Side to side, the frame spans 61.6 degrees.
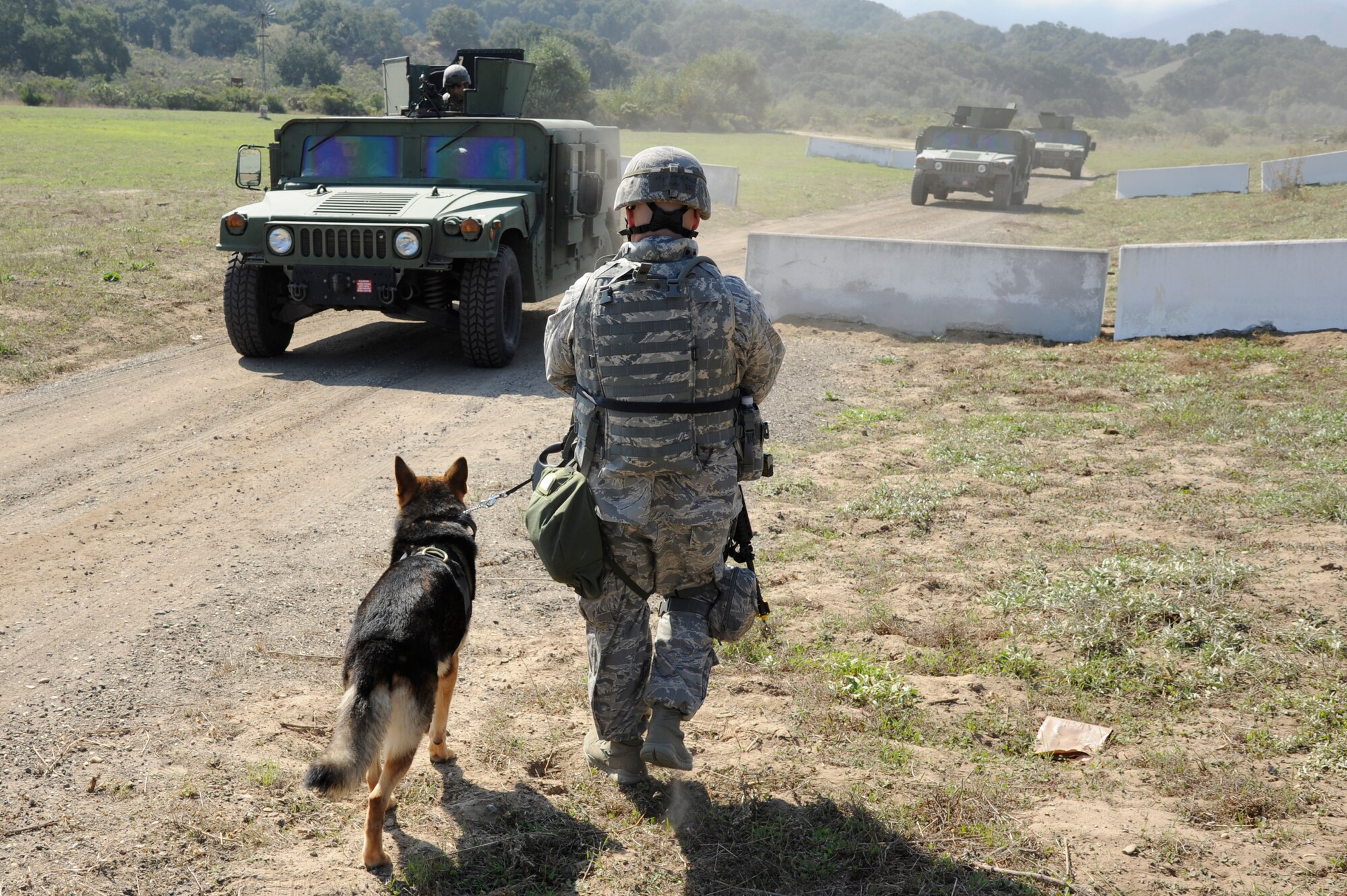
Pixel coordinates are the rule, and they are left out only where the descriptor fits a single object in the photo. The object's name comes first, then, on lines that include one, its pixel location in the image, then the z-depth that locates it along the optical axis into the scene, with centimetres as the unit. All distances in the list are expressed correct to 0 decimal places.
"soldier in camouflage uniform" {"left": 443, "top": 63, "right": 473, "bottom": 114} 962
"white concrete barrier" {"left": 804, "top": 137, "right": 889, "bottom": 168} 3325
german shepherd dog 259
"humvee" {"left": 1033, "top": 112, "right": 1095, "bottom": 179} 3159
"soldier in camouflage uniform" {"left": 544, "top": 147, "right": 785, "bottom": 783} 286
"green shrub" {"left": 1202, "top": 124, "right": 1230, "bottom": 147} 5462
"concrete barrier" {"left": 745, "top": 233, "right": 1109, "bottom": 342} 939
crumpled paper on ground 335
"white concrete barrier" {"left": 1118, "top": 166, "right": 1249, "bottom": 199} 2366
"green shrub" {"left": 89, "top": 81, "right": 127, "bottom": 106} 4553
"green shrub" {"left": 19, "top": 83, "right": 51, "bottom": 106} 4225
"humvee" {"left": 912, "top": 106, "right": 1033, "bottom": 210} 2170
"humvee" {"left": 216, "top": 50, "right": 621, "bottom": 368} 779
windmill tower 7612
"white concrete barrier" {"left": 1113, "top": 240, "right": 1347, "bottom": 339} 885
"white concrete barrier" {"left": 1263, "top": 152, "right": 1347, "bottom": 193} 2347
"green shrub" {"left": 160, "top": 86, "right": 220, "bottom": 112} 4698
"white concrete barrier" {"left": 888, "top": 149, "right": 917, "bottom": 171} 3241
